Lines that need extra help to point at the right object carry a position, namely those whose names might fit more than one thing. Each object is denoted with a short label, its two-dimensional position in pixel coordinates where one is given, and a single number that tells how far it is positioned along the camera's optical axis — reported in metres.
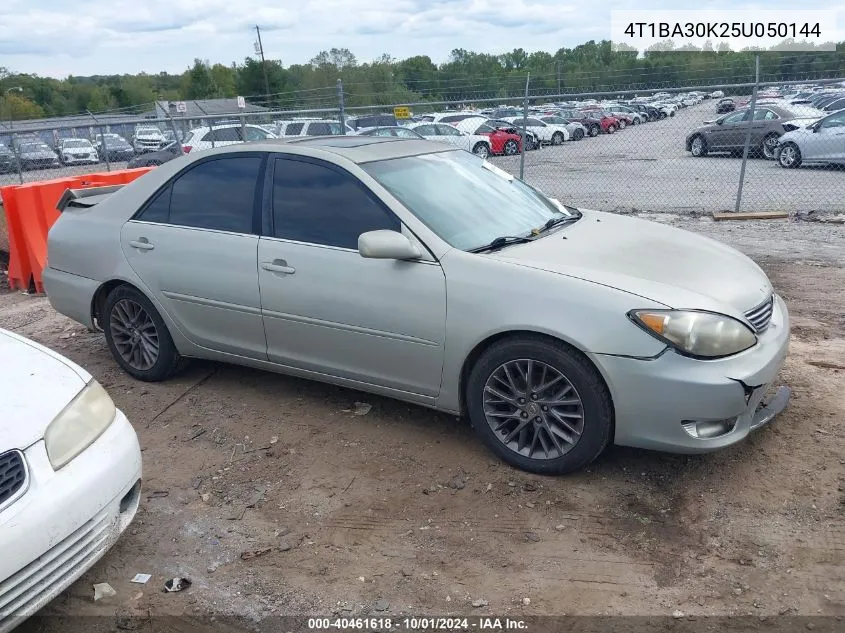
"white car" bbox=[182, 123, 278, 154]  17.89
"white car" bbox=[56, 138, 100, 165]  23.00
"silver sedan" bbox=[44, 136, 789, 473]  3.35
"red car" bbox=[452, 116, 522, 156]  23.69
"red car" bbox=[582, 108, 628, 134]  34.70
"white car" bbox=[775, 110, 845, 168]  15.44
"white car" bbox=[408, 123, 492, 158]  21.42
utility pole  63.66
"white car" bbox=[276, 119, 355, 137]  15.85
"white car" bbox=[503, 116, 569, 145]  28.30
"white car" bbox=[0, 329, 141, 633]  2.52
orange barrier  7.56
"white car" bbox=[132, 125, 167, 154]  23.17
